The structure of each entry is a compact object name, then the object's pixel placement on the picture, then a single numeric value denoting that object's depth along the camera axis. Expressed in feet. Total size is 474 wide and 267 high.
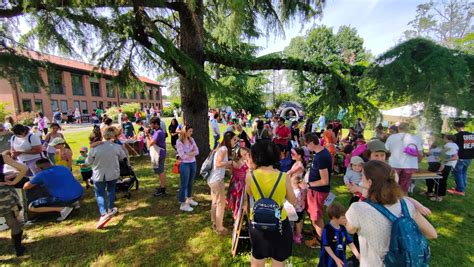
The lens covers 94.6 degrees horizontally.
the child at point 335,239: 8.70
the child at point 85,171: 19.67
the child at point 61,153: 17.52
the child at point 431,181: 16.95
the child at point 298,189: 11.66
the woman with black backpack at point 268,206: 7.11
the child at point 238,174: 12.33
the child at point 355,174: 11.65
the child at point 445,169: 15.79
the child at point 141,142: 30.51
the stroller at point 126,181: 18.41
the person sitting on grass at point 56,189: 13.80
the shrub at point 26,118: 57.86
